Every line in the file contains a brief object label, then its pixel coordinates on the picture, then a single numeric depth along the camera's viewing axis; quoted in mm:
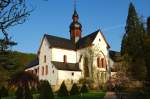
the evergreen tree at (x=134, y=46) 20268
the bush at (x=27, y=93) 12396
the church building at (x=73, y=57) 27220
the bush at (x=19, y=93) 12454
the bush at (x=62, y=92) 17450
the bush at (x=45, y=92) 12517
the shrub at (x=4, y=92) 19864
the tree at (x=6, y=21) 5189
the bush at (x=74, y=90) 18587
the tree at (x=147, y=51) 18439
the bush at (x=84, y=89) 19783
